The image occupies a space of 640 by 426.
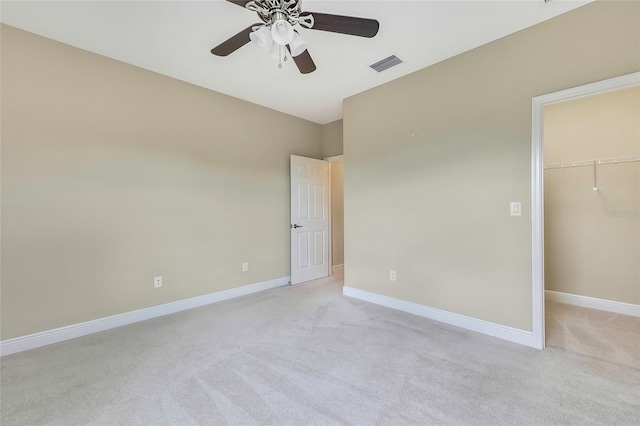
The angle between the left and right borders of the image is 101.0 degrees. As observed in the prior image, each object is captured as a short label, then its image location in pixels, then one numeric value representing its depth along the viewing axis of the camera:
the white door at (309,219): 4.25
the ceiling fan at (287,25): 1.54
